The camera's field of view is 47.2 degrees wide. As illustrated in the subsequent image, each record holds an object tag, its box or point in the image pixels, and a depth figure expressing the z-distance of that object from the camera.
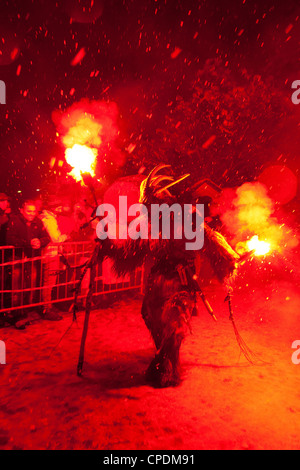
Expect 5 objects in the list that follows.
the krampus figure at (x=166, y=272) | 4.31
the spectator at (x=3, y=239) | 6.61
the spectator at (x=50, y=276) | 7.09
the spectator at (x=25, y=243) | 6.79
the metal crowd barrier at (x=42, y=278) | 6.75
